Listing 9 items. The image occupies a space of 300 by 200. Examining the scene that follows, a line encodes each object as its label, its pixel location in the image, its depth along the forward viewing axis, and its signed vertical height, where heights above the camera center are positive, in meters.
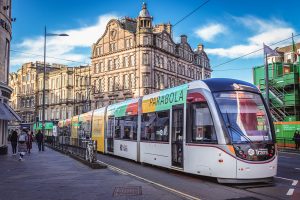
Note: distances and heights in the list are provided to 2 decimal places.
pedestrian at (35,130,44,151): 34.22 -0.61
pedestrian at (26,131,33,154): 31.31 -0.93
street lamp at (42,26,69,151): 38.27 +9.03
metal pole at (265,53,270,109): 31.67 +3.92
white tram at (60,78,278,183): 11.91 -0.06
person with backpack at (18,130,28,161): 22.57 -0.74
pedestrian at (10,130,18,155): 28.33 -0.63
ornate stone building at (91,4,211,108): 75.50 +13.53
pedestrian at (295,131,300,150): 31.94 -0.80
